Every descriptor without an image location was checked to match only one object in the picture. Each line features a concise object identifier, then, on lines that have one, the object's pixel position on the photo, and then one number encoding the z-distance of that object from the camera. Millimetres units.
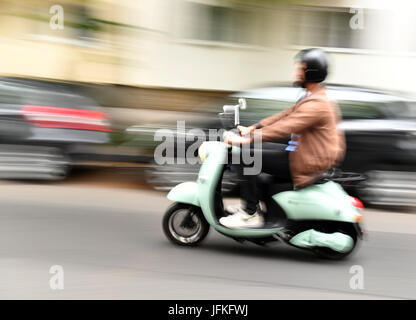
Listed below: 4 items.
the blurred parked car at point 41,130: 8570
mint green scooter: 5258
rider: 5098
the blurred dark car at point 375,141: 8039
